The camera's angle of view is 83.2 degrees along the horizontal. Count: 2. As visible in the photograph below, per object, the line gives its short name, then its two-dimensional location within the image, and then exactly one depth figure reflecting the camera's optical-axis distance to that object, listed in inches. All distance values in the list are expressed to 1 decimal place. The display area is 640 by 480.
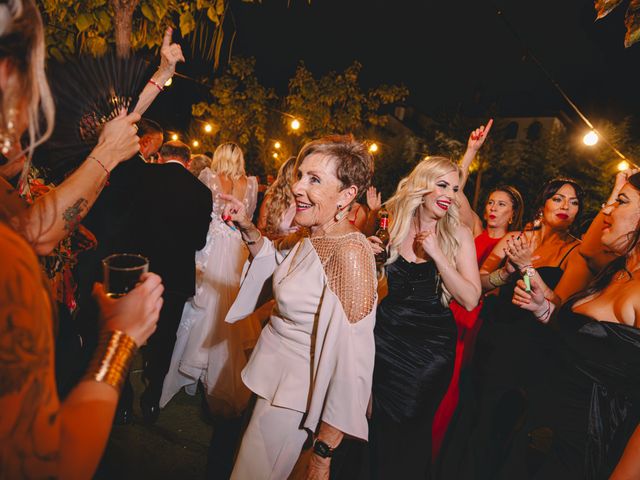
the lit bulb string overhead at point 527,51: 186.3
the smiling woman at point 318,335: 74.0
